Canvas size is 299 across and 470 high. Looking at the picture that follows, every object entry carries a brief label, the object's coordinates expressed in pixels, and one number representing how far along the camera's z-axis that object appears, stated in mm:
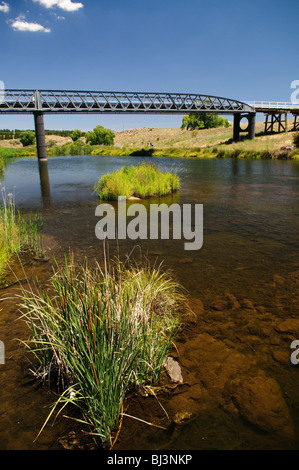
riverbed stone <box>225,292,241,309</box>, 4688
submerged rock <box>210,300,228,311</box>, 4625
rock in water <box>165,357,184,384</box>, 3154
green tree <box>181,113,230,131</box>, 88188
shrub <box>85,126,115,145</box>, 114438
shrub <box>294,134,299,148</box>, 37512
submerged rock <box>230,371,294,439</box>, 2709
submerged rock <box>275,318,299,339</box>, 4000
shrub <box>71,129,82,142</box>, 136750
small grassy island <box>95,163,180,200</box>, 14094
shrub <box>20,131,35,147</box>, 106062
